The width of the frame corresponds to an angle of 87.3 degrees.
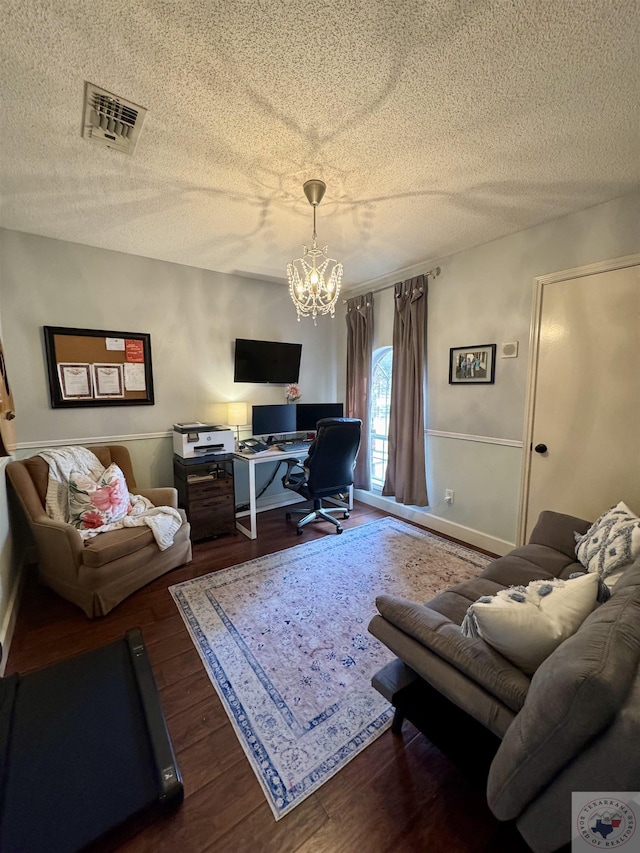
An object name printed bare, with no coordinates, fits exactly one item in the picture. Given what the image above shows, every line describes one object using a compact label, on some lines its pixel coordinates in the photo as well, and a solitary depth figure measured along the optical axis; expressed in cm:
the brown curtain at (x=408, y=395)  331
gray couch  72
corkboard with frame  277
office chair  307
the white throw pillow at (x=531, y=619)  100
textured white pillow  153
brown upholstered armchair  207
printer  305
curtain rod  315
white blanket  236
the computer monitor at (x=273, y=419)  362
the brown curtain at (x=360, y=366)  388
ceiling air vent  138
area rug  136
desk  310
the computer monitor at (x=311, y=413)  392
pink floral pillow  235
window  391
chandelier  194
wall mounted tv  364
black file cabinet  303
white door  216
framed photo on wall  284
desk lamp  348
